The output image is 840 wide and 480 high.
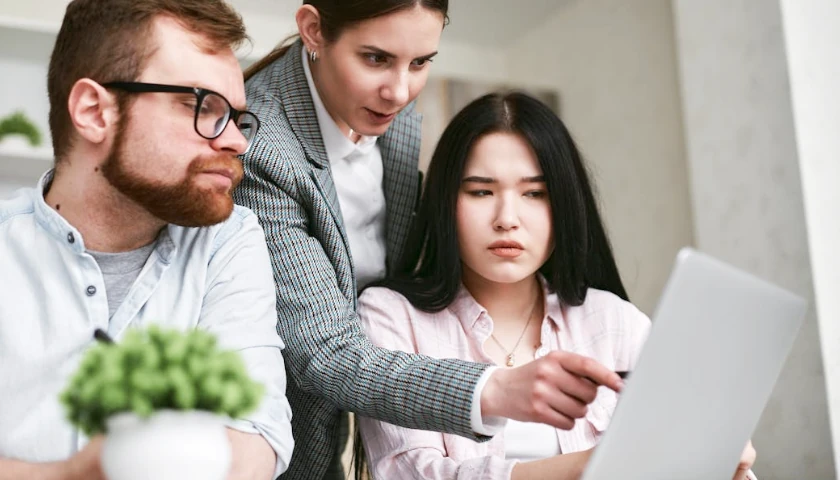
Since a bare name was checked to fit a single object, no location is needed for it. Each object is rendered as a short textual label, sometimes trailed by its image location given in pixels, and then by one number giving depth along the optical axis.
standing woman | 1.11
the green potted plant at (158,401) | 0.62
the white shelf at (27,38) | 2.92
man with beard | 1.08
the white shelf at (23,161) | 2.81
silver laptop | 0.75
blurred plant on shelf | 2.83
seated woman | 1.52
